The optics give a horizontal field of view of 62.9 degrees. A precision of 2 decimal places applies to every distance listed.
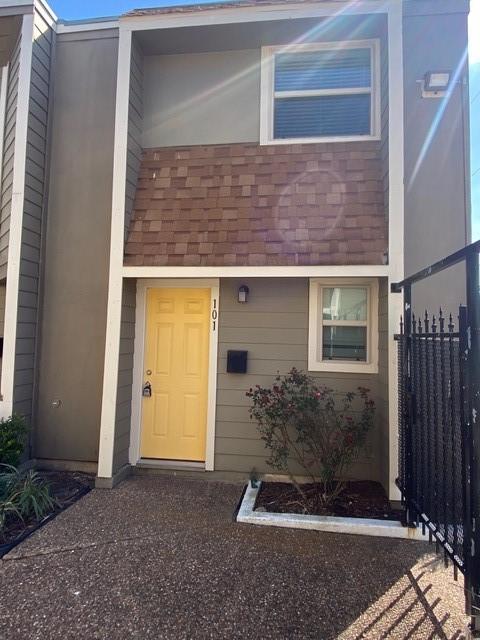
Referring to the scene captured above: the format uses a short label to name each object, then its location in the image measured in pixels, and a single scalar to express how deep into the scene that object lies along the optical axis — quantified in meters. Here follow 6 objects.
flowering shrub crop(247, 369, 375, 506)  3.93
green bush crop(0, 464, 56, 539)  3.48
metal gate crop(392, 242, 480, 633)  2.11
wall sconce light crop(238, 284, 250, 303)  4.60
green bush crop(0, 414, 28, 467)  4.04
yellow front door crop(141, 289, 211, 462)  4.74
